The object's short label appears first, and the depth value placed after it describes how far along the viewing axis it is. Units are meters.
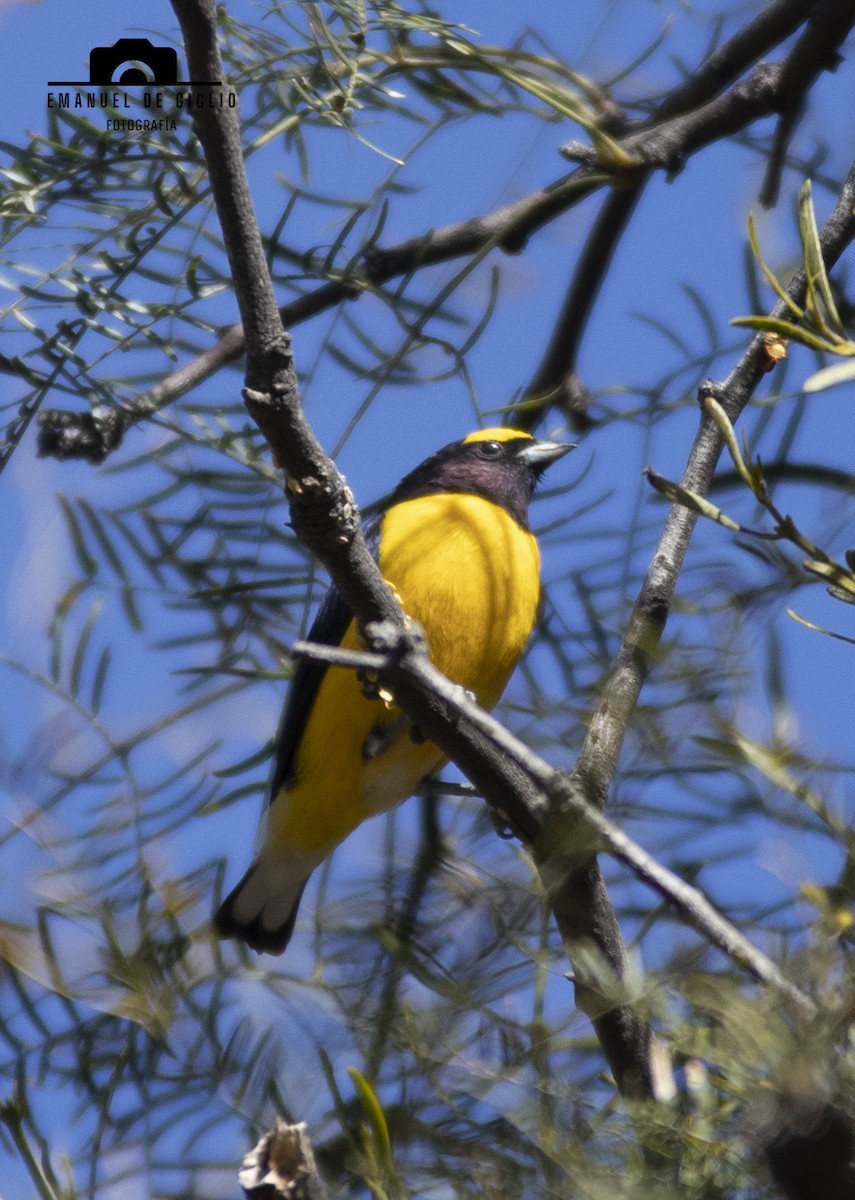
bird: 5.75
